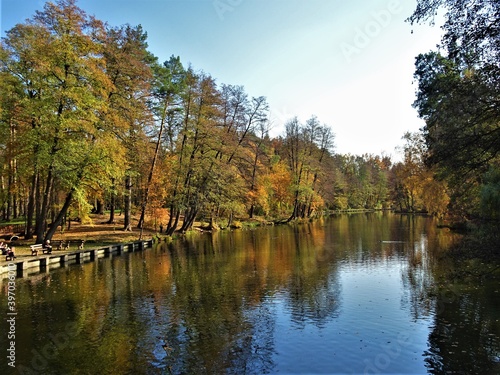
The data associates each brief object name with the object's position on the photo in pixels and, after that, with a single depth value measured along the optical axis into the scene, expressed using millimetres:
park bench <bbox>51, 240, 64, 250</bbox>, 24369
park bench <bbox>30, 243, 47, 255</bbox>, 21406
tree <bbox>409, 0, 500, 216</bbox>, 7988
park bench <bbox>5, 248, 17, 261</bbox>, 19253
